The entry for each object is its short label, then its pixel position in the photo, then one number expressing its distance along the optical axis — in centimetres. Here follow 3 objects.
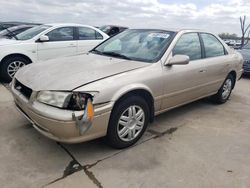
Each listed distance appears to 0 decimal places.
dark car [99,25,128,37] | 976
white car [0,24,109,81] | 445
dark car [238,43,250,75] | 597
